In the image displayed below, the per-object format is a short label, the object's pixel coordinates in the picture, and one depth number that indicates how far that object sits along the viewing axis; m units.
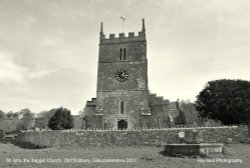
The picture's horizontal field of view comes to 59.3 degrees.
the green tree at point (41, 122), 59.79
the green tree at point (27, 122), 59.61
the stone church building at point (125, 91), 24.56
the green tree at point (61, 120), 27.62
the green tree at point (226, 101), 21.73
